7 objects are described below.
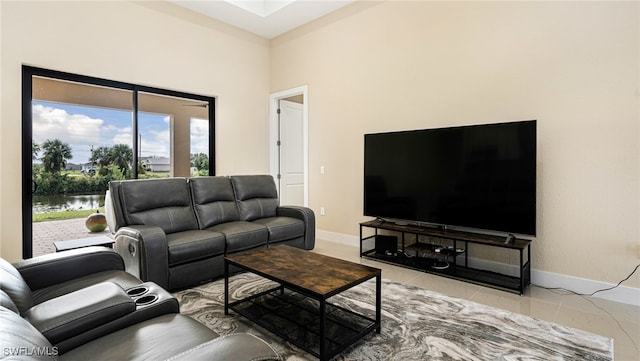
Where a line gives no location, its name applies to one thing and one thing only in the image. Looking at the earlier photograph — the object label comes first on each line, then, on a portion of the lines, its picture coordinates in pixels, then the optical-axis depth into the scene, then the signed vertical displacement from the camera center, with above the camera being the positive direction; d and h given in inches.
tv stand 121.6 -34.3
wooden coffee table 79.9 -39.0
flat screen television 120.0 +1.2
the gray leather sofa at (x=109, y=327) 39.2 -23.2
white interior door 239.9 +19.5
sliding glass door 145.3 +19.4
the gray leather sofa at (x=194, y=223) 112.4 -19.0
